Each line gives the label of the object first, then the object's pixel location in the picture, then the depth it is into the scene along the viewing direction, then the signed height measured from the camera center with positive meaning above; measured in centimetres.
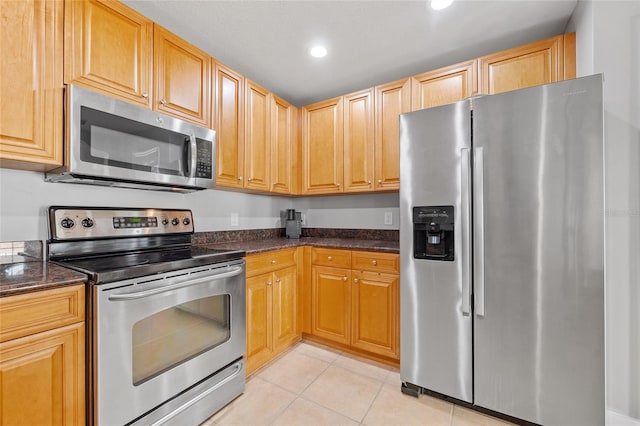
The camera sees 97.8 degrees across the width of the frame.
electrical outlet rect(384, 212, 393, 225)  272 -4
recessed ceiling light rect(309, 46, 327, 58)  209 +124
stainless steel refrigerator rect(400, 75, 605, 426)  136 -21
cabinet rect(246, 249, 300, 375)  198 -71
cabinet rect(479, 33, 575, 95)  182 +102
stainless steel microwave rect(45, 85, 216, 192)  135 +38
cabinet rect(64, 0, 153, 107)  138 +89
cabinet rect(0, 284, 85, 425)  96 -53
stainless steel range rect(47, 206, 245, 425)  117 -51
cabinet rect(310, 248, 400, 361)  211 -70
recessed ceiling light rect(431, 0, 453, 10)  162 +123
